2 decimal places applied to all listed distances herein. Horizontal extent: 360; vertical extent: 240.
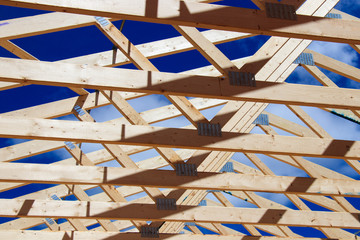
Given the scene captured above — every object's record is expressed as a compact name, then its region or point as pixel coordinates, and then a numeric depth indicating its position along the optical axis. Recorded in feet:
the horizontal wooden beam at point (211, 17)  9.50
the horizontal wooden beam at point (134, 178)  15.10
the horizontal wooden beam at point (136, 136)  12.91
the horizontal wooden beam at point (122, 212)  17.39
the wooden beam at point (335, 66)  20.56
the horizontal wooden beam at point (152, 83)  11.30
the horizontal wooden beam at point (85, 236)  18.33
